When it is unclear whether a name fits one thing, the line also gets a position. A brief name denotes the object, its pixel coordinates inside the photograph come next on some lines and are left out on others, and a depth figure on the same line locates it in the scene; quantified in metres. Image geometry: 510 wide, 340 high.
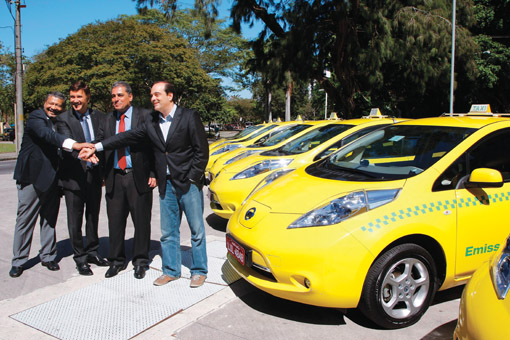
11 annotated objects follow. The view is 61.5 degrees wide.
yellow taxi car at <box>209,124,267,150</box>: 12.41
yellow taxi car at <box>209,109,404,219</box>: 5.79
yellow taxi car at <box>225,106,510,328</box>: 2.96
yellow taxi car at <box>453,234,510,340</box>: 1.77
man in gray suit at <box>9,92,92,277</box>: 4.21
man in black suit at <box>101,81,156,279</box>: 4.12
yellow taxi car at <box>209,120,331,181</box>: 8.34
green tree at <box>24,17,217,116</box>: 26.91
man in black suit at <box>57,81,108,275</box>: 4.28
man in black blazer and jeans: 3.84
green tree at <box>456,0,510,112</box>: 22.12
